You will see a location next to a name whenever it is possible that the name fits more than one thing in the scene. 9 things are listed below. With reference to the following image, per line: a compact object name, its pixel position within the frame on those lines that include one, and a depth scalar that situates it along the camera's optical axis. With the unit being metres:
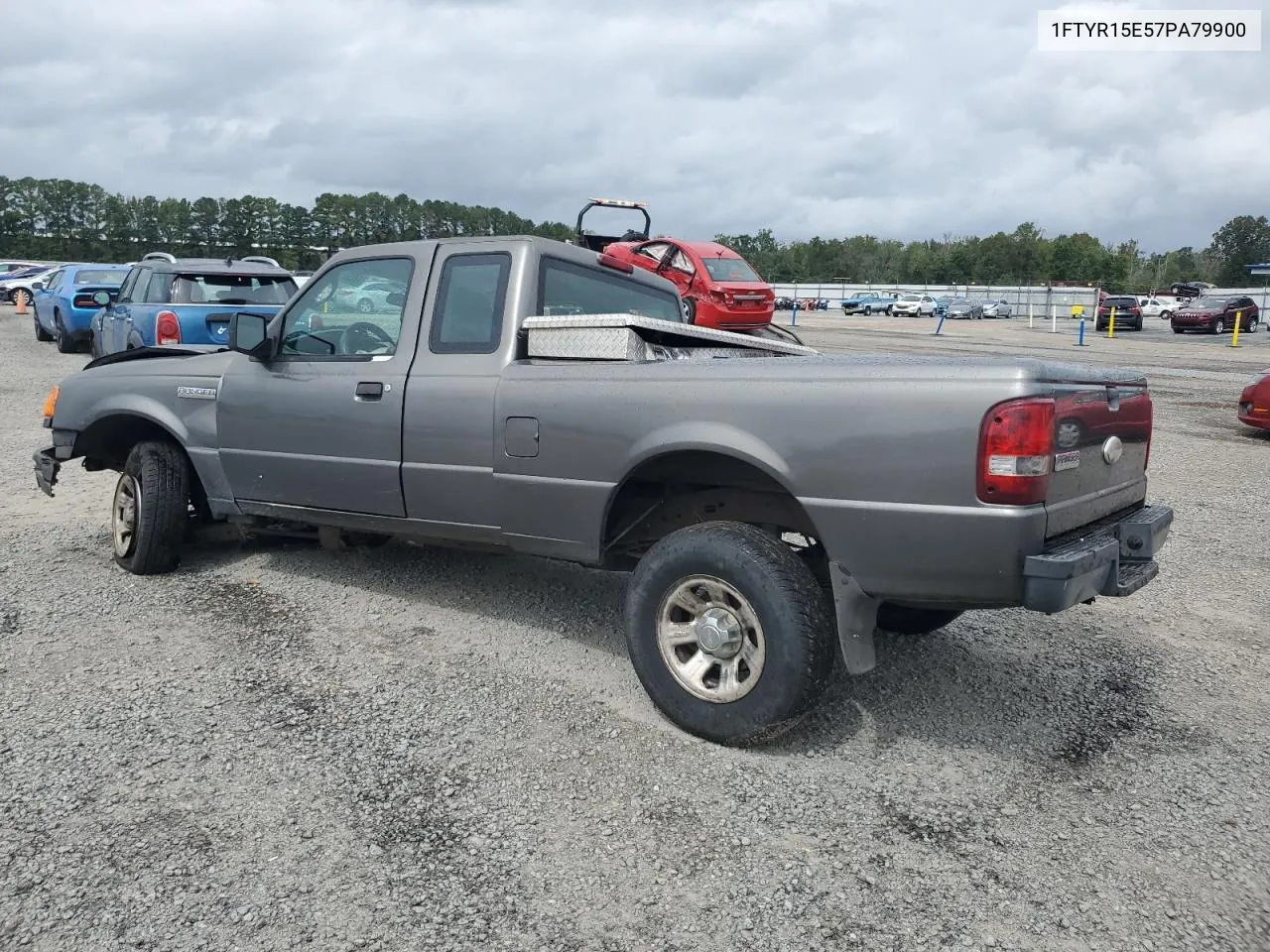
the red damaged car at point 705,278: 16.44
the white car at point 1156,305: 62.62
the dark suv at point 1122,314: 40.03
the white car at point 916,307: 57.16
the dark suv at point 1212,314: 38.06
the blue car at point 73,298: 17.48
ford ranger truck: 3.11
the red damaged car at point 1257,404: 10.95
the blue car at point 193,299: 10.73
